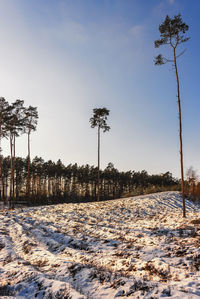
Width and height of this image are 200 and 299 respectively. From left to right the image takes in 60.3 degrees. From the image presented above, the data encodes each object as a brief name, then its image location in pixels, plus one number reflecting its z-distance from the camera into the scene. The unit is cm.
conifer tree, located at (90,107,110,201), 2628
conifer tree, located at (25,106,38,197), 2498
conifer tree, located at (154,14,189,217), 1227
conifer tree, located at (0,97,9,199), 2264
